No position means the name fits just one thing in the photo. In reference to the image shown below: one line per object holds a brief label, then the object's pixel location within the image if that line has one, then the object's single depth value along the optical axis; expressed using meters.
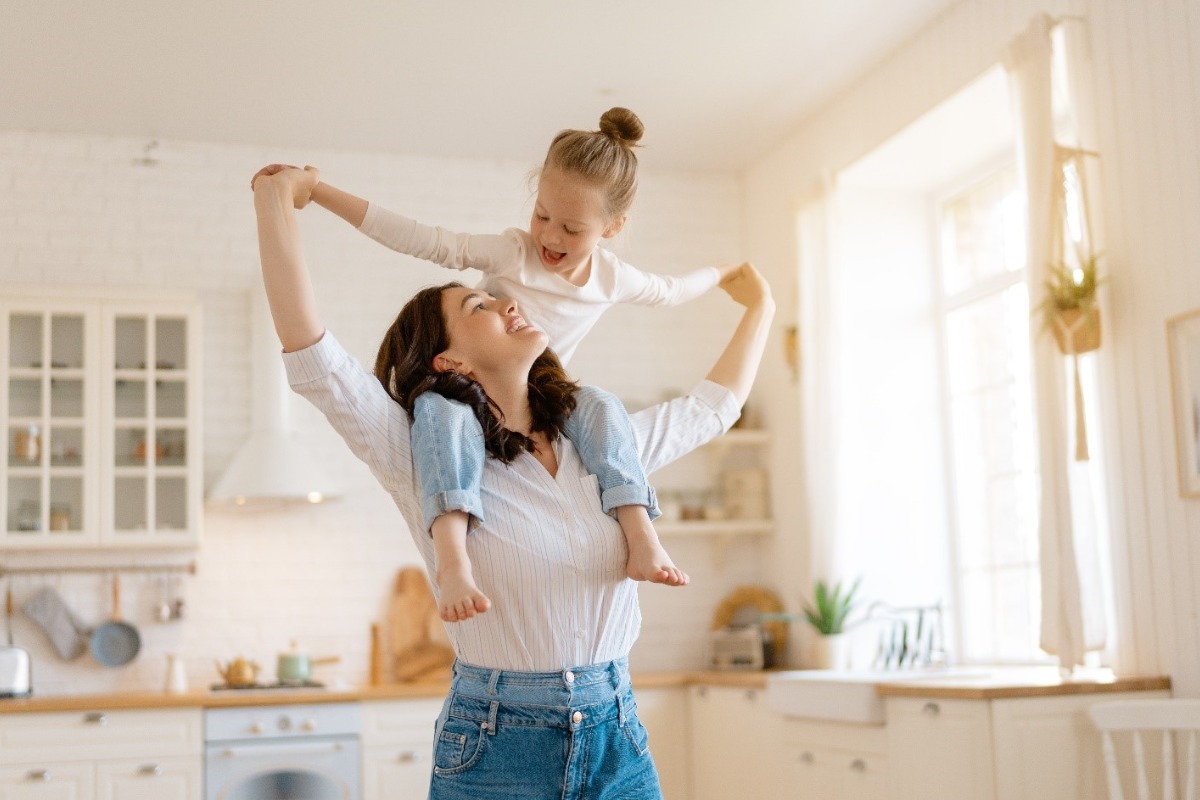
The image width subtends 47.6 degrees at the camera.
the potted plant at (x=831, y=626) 5.66
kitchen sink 4.40
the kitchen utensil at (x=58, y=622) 5.70
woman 1.68
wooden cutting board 5.99
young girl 1.68
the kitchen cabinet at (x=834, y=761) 4.40
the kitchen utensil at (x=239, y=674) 5.57
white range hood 5.69
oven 5.18
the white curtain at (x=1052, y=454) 4.09
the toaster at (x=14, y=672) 5.39
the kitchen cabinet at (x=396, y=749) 5.35
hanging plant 4.11
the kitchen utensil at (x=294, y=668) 5.64
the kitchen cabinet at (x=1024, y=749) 3.74
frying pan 5.78
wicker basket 4.12
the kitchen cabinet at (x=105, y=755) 5.07
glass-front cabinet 5.60
